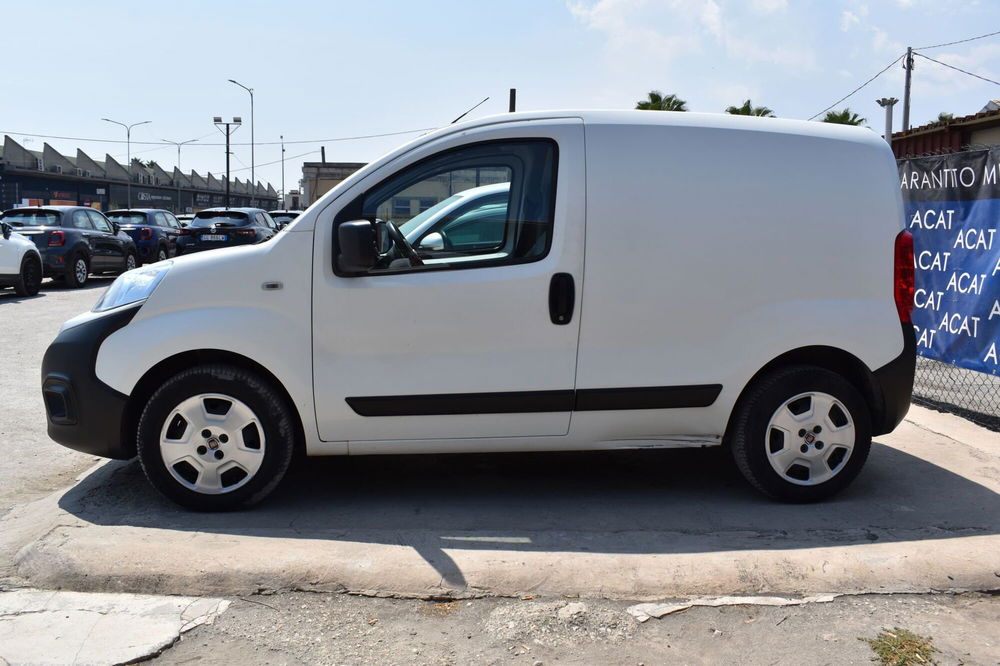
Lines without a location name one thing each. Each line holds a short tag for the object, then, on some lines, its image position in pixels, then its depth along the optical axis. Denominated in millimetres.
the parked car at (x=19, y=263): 14344
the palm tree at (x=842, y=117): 30255
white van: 4203
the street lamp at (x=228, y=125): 52500
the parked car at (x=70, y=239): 16734
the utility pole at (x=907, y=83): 29281
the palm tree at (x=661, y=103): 31641
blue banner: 6328
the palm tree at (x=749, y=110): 31188
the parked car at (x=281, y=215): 27191
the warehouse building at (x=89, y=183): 56625
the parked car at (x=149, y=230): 21891
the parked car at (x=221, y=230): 18828
